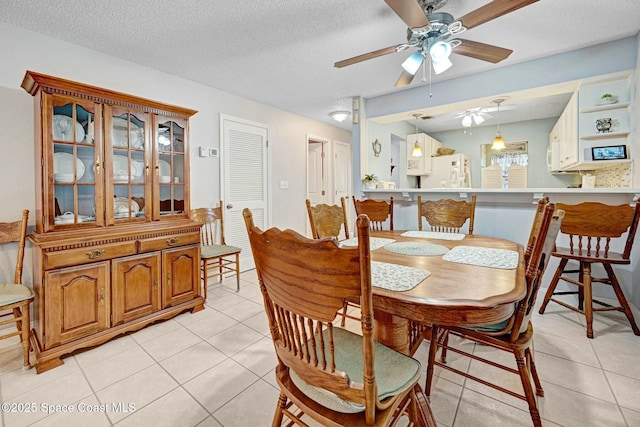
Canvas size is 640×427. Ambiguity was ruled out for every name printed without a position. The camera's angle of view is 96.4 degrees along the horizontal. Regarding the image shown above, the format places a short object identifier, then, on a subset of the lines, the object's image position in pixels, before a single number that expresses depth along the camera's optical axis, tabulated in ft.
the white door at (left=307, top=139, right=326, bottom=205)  18.08
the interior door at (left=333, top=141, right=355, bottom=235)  18.60
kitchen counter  8.18
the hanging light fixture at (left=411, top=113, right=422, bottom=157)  16.75
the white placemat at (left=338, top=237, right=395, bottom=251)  5.97
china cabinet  6.17
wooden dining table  3.12
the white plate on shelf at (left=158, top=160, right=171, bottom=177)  8.50
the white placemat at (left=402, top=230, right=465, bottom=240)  6.84
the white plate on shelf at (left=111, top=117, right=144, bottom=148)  7.41
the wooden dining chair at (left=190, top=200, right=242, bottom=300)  9.68
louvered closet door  11.91
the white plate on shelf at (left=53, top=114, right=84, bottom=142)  6.57
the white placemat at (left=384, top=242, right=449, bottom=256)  5.34
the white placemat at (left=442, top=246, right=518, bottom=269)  4.55
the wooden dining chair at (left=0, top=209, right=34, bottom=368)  5.75
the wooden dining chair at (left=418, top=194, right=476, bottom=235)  8.23
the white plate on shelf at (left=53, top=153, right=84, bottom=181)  6.56
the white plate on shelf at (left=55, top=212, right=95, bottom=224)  6.58
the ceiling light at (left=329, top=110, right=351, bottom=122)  14.21
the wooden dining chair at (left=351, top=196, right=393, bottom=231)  9.18
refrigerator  17.82
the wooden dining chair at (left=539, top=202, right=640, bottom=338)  6.89
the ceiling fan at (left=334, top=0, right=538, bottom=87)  5.00
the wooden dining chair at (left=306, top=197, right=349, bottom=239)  7.36
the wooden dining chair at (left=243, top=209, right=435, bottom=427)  2.34
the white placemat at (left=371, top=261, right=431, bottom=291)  3.65
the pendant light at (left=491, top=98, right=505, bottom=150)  14.79
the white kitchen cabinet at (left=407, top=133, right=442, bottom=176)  18.44
